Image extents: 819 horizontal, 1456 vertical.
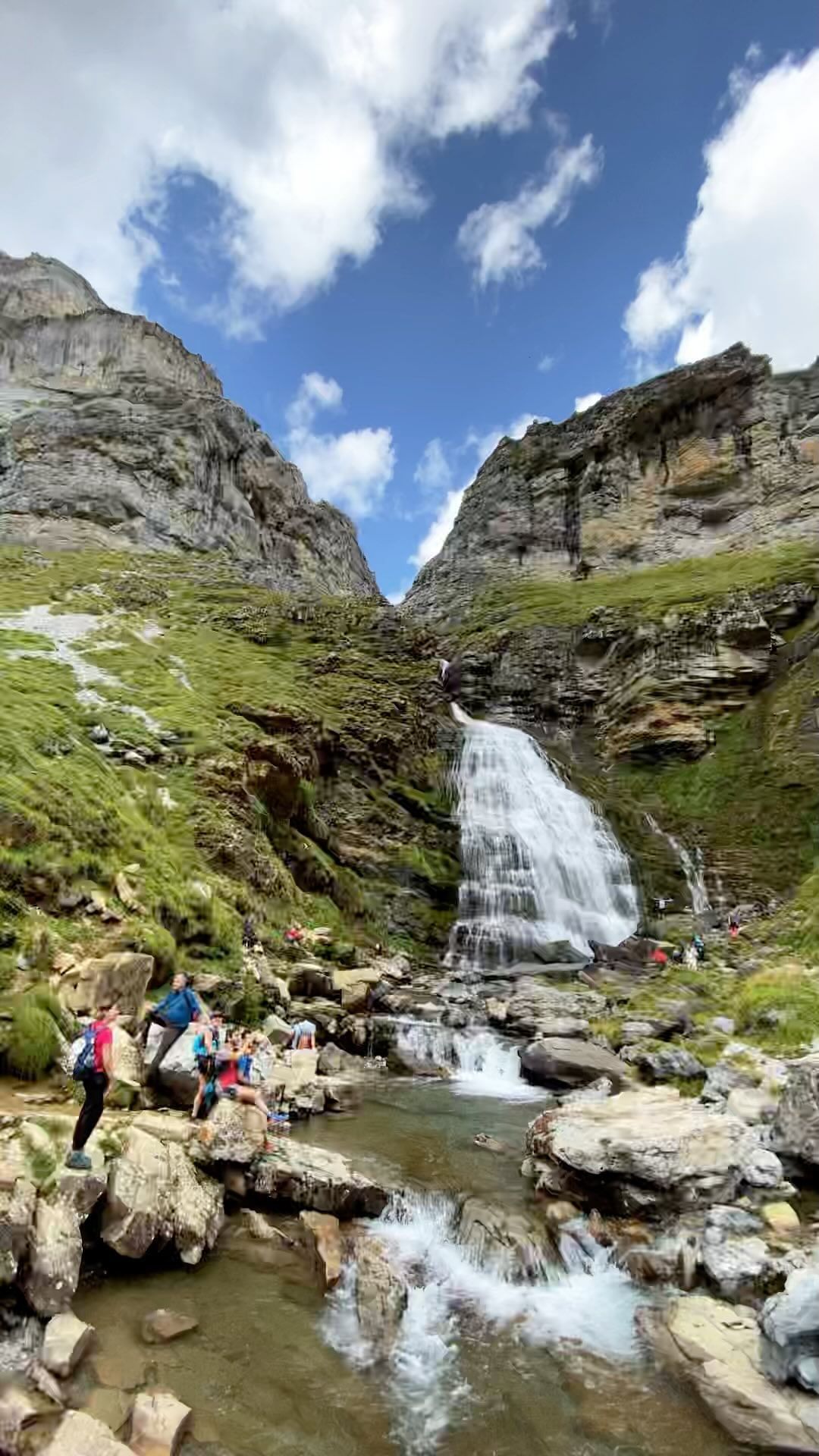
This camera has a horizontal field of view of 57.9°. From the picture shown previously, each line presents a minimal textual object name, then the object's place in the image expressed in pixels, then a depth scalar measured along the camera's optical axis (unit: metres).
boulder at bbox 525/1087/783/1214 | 7.95
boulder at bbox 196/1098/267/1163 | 7.77
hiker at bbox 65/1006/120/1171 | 6.68
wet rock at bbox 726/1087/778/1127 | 10.02
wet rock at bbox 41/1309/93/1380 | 4.84
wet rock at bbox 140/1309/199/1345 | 5.49
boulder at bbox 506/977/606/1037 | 17.20
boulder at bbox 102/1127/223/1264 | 6.23
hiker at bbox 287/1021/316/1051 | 13.70
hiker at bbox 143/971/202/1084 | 9.77
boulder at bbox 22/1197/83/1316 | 5.30
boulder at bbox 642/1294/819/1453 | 4.93
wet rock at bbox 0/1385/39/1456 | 4.22
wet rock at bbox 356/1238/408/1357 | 6.07
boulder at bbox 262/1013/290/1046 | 13.41
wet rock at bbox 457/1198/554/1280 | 7.29
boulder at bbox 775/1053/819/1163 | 8.48
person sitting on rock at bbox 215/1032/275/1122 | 9.38
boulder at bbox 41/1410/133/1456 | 4.14
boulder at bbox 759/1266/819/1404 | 5.15
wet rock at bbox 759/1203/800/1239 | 7.21
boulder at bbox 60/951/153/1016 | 10.14
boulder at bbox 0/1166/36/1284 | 5.28
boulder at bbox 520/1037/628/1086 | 13.64
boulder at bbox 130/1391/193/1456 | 4.39
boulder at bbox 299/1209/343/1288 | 6.66
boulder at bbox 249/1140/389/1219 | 7.68
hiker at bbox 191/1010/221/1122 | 9.46
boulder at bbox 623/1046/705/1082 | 12.62
